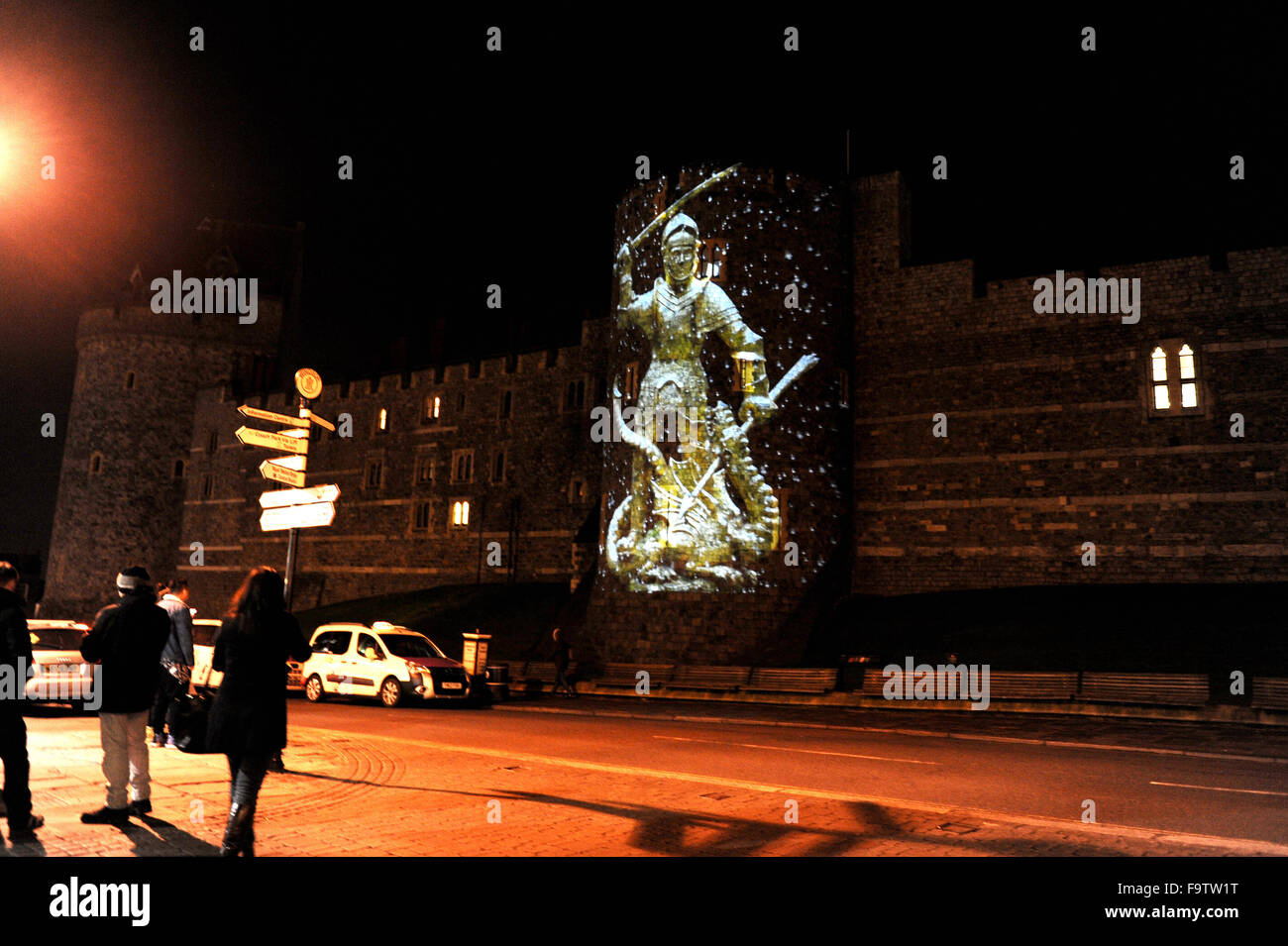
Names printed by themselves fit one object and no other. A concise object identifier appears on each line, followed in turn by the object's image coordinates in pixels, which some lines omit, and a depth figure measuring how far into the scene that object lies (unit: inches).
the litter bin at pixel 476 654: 771.4
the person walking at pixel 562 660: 822.5
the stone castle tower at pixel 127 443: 1884.8
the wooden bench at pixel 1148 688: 634.8
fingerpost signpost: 358.3
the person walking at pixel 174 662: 316.8
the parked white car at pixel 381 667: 659.4
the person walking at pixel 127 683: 243.8
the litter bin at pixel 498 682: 775.1
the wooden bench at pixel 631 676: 875.9
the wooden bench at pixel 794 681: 782.5
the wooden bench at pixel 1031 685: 682.2
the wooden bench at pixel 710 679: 829.8
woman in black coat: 197.0
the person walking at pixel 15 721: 222.8
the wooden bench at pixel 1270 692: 599.8
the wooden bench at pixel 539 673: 915.4
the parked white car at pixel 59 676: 496.1
